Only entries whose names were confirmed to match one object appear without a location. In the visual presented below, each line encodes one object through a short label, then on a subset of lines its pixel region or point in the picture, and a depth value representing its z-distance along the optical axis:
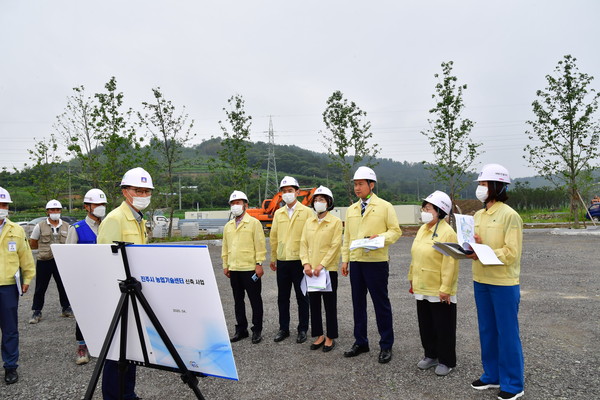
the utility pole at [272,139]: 38.37
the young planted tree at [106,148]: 15.86
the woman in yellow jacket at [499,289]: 3.50
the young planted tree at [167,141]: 18.65
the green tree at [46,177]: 18.73
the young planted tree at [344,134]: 21.52
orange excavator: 22.62
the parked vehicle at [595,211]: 27.08
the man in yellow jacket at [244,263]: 5.40
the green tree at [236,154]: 20.36
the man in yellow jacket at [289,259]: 5.38
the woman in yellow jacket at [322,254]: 4.95
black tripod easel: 2.27
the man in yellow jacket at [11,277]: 4.27
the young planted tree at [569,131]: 18.09
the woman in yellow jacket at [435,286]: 4.06
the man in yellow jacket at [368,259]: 4.56
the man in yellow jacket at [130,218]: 3.13
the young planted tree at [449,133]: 18.33
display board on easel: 2.14
